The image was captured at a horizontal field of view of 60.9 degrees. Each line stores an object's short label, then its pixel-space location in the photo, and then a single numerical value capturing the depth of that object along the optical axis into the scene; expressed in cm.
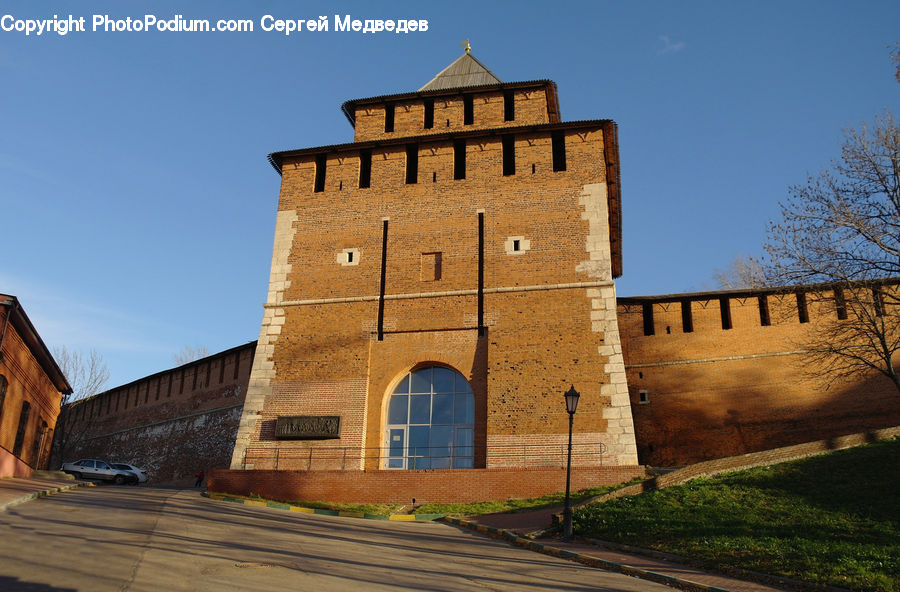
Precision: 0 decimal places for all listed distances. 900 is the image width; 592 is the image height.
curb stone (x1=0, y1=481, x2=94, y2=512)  1281
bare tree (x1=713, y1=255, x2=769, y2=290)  3616
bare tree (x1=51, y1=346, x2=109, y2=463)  3694
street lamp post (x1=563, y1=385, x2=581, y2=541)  1161
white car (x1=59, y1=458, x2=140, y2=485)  2464
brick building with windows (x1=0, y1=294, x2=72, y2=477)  1928
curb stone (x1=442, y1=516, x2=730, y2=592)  842
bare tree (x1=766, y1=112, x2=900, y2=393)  1638
